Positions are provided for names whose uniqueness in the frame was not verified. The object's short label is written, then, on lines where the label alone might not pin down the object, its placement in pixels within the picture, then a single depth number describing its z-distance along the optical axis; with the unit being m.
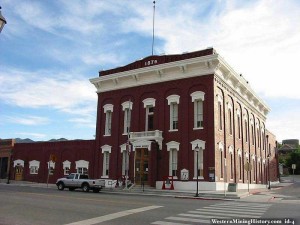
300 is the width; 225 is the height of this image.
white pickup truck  29.64
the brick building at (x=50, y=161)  41.62
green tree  89.78
